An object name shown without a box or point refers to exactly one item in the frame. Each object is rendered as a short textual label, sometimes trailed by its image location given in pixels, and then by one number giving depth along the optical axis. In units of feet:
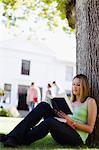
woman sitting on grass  20.80
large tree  23.72
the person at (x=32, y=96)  69.42
